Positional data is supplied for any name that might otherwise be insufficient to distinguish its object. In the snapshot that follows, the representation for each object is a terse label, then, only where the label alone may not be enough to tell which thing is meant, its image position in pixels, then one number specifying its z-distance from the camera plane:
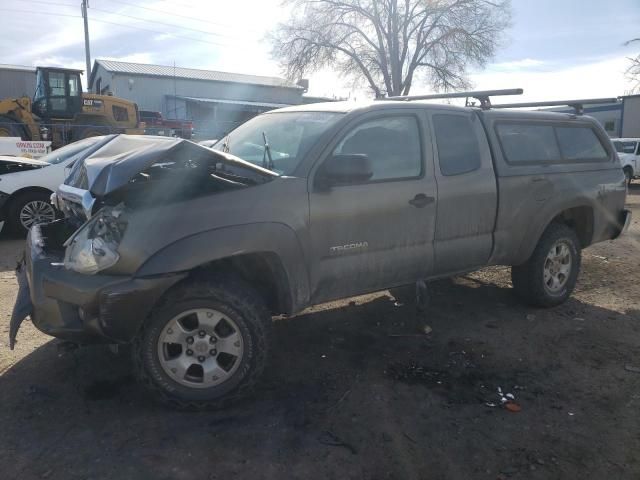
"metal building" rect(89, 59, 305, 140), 40.56
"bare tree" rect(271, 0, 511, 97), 32.62
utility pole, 34.74
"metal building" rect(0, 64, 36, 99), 40.88
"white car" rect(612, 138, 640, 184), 19.91
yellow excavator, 20.06
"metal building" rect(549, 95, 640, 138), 29.39
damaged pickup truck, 3.04
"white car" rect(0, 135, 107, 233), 7.76
